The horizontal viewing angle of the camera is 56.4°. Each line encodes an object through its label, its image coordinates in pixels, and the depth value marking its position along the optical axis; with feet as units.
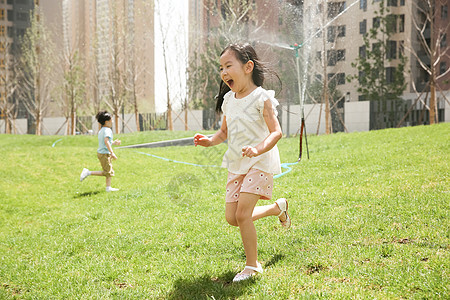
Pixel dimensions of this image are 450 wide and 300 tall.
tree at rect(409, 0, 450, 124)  68.49
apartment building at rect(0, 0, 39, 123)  122.21
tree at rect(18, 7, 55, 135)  110.83
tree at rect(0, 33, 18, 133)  121.08
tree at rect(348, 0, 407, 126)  92.88
